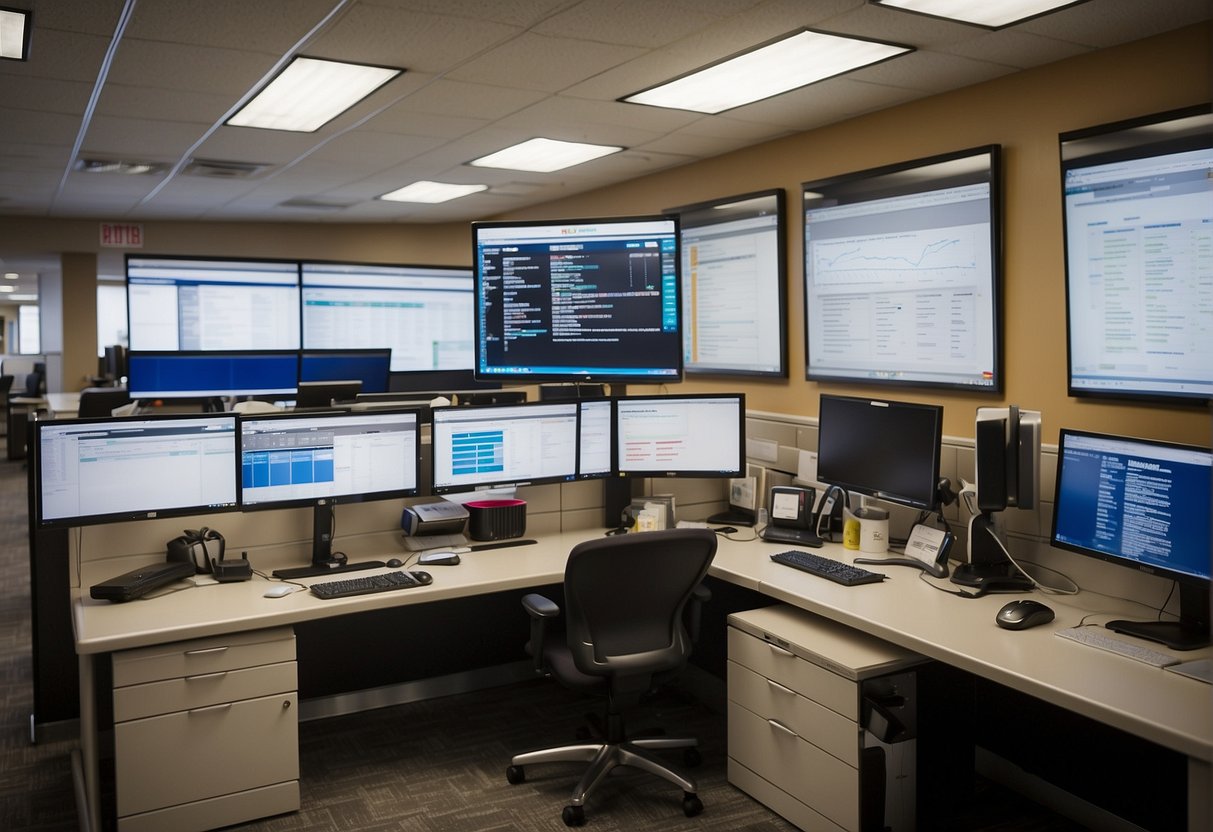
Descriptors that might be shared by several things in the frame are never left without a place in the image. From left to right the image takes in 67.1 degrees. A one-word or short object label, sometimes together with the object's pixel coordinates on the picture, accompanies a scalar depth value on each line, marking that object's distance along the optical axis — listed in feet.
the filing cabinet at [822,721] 7.63
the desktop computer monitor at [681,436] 11.10
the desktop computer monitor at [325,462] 9.25
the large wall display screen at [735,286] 15.06
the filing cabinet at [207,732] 7.72
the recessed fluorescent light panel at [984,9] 8.77
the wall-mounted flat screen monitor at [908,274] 11.39
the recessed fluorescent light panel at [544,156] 15.80
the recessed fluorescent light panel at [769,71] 10.18
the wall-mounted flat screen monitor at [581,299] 10.57
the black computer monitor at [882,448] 9.40
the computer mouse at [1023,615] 7.50
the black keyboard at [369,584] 8.61
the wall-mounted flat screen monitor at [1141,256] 8.89
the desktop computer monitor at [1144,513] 6.98
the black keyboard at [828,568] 8.99
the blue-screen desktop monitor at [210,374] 15.52
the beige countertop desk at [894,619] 6.03
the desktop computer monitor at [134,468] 8.43
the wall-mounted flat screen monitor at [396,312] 21.56
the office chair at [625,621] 8.09
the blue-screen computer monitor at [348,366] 13.74
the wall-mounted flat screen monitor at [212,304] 19.39
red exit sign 25.96
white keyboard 6.75
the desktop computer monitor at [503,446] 10.27
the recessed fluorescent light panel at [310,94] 11.15
